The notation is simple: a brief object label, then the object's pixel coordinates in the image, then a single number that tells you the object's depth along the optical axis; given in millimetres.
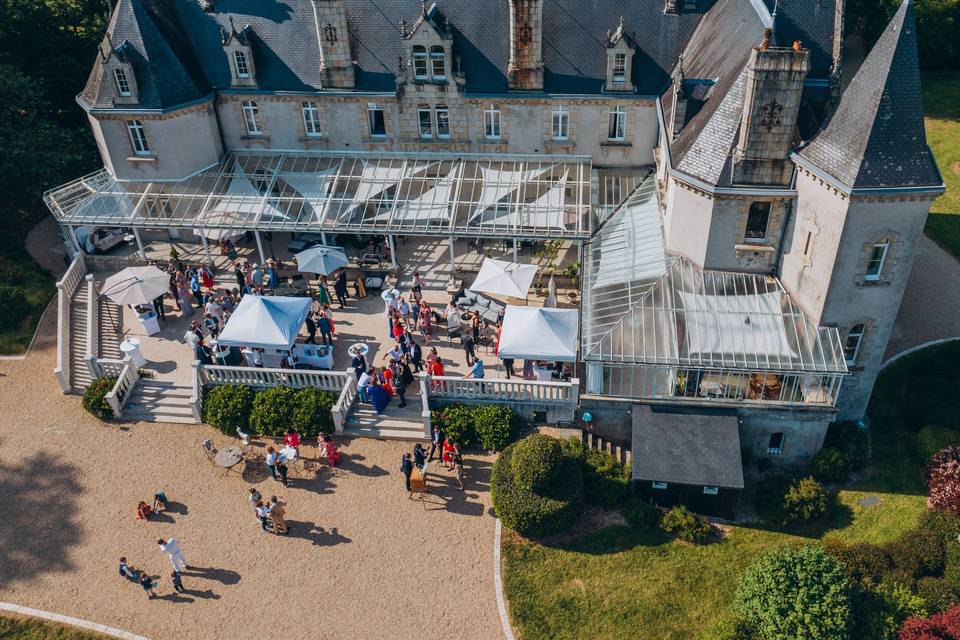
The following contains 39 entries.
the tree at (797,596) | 24594
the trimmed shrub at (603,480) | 30250
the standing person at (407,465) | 30297
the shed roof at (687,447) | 29500
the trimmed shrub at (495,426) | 32125
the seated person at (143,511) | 30000
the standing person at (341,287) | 39281
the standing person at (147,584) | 27156
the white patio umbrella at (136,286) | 36531
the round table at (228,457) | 31686
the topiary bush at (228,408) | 33281
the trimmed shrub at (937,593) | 26906
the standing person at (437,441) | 32062
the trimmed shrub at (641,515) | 29484
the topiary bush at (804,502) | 29688
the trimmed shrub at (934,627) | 25328
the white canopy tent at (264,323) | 34156
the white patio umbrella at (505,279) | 36344
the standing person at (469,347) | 34688
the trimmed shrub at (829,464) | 31172
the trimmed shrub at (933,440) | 32156
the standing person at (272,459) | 30859
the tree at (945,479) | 30047
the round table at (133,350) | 35594
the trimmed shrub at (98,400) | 34188
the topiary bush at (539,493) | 28609
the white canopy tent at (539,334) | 32562
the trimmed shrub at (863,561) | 27594
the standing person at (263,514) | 29156
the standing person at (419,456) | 30828
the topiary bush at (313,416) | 32719
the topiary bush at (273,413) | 33000
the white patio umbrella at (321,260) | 38500
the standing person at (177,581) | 27641
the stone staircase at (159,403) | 34500
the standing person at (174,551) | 27344
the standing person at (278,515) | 28844
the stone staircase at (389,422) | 33188
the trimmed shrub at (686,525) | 29141
